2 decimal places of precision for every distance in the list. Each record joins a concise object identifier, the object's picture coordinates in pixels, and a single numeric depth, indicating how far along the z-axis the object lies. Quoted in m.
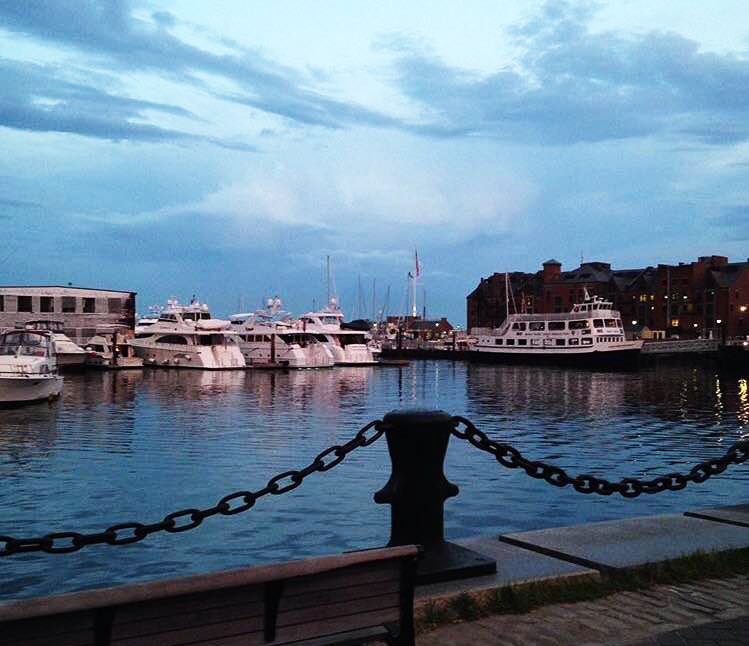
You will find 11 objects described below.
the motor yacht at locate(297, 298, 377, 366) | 76.56
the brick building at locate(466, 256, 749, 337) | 109.06
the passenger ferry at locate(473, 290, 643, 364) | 80.38
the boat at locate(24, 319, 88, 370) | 64.38
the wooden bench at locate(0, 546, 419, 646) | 2.98
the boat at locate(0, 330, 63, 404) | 32.38
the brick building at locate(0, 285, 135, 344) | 74.81
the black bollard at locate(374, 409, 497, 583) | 5.43
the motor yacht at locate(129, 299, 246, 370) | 66.38
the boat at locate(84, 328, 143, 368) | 65.31
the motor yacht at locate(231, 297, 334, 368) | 70.00
